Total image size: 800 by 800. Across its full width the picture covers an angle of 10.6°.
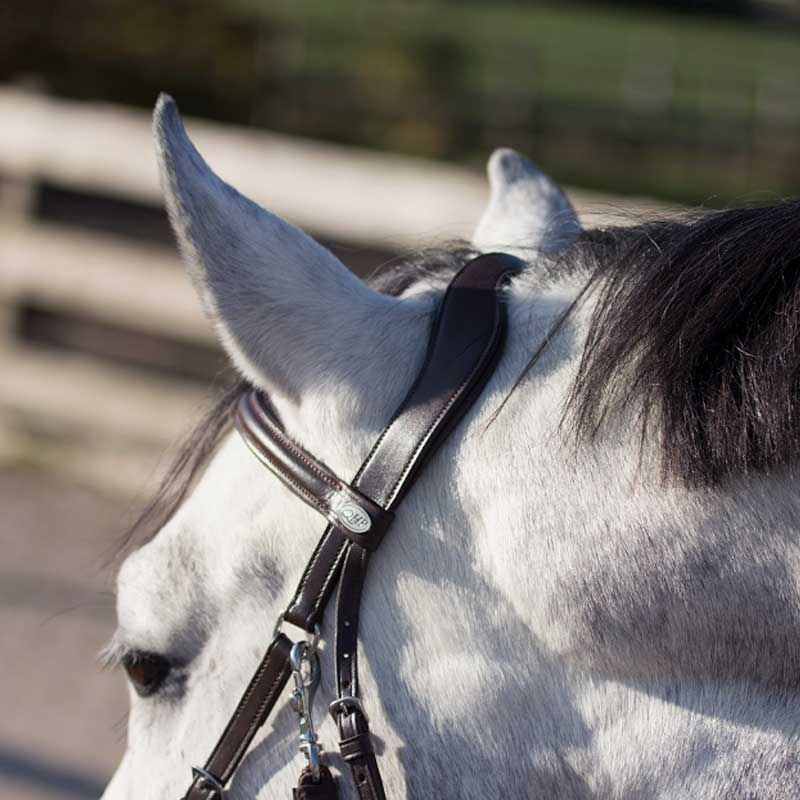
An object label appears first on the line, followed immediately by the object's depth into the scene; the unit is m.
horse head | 2.40
